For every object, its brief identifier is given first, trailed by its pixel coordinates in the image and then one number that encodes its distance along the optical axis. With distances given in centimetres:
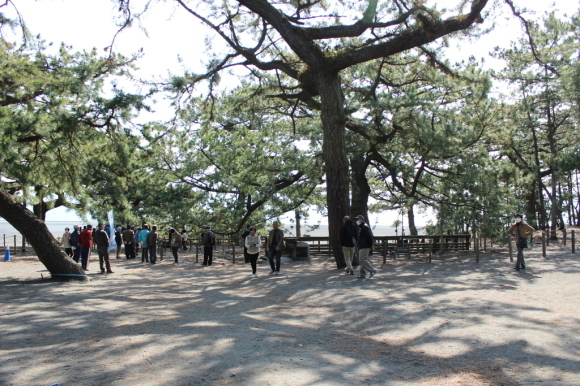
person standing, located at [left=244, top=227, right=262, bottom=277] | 1466
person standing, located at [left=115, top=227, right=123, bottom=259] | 2056
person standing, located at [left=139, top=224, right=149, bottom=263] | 2106
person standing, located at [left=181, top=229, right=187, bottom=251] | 2687
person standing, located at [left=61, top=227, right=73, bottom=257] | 1947
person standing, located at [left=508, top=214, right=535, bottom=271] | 1471
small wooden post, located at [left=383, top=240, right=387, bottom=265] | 1744
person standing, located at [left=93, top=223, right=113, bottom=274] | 1579
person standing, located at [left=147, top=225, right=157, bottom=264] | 2036
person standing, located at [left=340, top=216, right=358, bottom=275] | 1407
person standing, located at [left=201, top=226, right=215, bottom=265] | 1948
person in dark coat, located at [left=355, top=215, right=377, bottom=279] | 1291
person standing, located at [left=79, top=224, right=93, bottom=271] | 1581
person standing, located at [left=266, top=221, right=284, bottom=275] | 1489
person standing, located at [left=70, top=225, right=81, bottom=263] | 1873
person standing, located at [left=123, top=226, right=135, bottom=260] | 2309
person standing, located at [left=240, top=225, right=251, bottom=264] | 2040
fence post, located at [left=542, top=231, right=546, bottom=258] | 1900
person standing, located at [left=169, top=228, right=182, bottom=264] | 2048
